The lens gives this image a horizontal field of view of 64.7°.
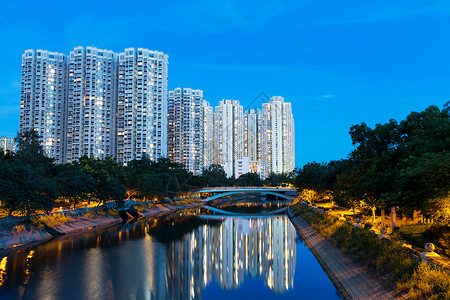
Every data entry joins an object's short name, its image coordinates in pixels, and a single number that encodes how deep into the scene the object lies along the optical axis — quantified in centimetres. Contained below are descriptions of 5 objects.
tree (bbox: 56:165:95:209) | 6136
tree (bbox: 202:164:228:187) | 17575
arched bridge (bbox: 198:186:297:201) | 12962
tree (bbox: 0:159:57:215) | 4459
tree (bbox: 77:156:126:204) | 6969
